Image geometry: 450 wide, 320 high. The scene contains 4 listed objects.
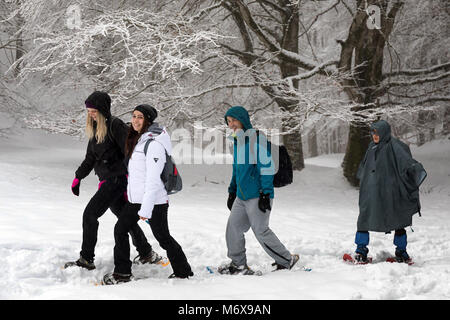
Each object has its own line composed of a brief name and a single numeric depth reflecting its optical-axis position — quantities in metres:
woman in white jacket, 8.40
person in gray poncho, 10.85
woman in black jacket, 9.15
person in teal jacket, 9.25
